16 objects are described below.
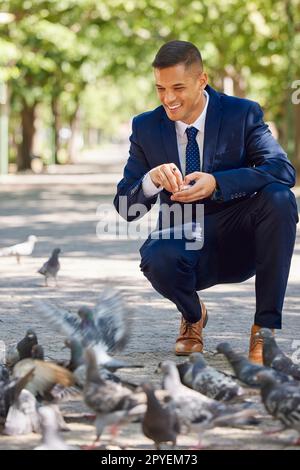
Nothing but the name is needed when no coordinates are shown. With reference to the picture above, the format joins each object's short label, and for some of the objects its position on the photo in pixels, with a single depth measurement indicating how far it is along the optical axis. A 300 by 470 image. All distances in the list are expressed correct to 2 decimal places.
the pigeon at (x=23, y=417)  5.05
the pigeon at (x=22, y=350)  6.36
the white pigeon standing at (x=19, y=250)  13.01
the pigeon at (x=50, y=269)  11.17
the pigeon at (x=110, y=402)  4.88
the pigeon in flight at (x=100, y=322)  6.03
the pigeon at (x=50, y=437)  4.58
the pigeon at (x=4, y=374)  5.38
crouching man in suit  6.75
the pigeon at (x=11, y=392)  5.09
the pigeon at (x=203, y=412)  4.84
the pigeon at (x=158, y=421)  4.68
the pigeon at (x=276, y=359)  5.76
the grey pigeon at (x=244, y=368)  5.31
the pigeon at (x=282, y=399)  4.85
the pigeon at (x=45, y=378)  5.25
